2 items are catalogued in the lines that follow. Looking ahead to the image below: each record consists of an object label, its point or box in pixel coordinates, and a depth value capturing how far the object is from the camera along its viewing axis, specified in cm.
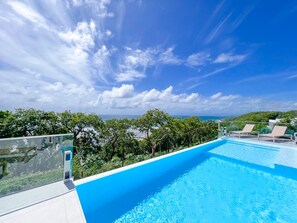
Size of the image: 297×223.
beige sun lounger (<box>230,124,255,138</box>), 779
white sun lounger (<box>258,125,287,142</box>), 669
